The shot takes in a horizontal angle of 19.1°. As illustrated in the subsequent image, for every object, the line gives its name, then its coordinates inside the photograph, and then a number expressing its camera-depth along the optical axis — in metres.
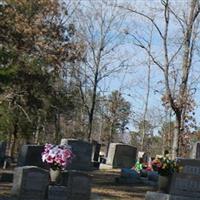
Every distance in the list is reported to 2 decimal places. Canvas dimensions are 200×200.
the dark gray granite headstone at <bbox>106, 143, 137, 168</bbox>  32.94
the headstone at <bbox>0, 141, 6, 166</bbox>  24.88
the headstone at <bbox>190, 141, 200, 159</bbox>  19.47
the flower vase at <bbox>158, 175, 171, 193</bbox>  14.98
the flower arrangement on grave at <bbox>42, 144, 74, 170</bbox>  15.23
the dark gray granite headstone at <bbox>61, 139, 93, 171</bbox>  22.94
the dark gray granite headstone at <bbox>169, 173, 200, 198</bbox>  15.10
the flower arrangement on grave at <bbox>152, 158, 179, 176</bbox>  14.98
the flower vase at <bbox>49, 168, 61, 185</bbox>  15.20
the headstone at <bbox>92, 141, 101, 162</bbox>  34.71
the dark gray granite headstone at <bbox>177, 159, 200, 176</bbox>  15.16
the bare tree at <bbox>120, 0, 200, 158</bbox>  23.34
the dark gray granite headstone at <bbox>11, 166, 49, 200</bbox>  14.09
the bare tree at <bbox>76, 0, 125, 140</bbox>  36.12
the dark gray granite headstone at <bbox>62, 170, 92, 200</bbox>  14.94
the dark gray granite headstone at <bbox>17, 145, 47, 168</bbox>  18.98
